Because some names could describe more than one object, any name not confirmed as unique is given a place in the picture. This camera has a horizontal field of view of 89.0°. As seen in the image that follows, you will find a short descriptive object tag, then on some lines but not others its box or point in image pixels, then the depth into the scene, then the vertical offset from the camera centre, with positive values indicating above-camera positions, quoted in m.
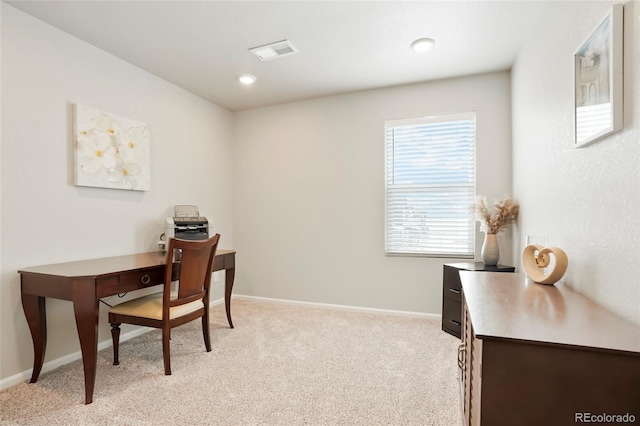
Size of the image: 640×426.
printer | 2.99 -0.15
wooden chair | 2.22 -0.67
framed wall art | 1.13 +0.50
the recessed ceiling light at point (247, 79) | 3.20 +1.32
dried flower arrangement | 2.74 -0.02
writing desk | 1.91 -0.49
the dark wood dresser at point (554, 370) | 0.84 -0.43
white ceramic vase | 2.75 -0.33
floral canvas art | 2.48 +0.49
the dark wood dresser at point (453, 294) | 2.77 -0.73
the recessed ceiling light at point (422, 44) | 2.52 +1.33
